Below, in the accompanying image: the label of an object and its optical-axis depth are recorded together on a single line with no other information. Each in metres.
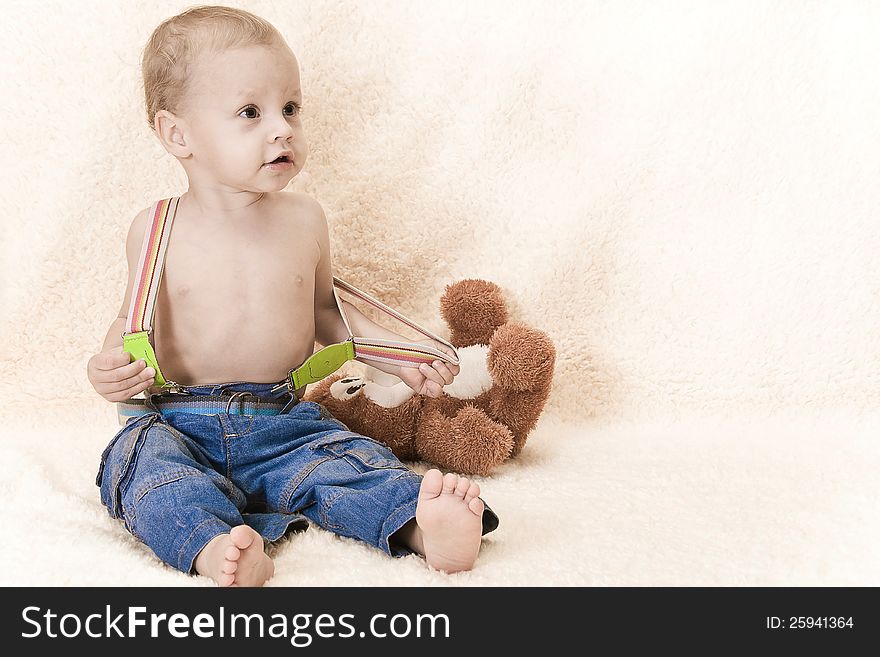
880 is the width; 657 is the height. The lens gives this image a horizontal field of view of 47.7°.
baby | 1.02
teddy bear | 1.28
